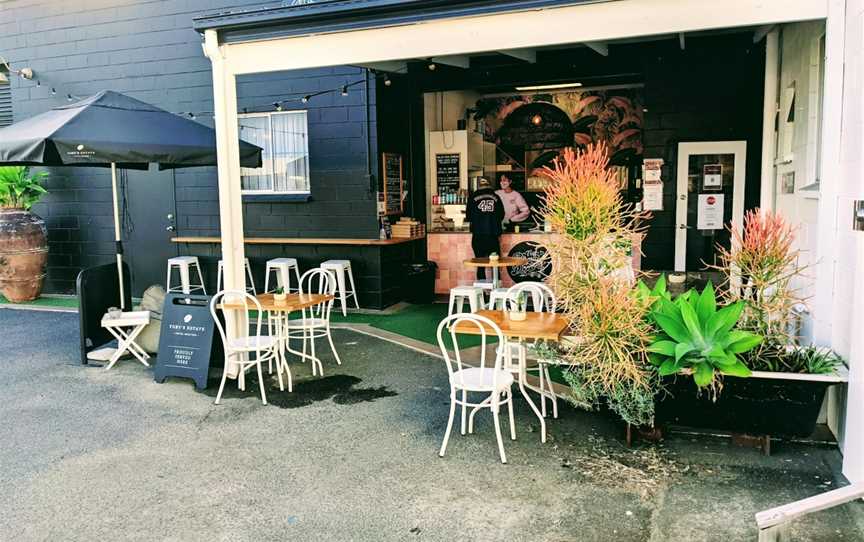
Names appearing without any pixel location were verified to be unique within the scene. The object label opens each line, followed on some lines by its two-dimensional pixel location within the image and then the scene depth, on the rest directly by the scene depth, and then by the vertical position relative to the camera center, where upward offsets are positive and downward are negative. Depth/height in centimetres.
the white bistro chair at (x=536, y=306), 459 -72
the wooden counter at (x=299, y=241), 859 -39
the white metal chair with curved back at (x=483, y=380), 398 -102
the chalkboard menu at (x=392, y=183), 900 +34
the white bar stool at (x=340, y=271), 831 -74
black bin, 898 -96
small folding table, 610 -102
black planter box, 376 -112
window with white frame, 909 +78
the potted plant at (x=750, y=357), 378 -86
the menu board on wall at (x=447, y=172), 1007 +52
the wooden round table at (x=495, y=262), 751 -60
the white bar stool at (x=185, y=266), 915 -73
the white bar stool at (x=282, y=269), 849 -73
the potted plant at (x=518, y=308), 455 -66
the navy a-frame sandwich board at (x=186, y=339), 551 -102
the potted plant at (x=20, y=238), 923 -32
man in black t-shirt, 895 -15
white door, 810 +8
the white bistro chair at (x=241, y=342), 514 -99
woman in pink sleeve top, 1000 +2
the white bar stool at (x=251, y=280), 916 -90
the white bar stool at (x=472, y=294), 681 -85
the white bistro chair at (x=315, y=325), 580 -96
